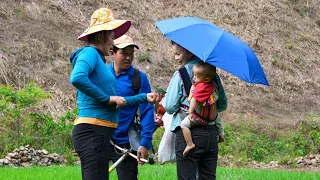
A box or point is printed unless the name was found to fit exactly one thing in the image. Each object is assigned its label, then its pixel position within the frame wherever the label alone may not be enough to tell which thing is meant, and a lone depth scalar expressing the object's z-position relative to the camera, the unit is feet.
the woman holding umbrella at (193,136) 31.51
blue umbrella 31.25
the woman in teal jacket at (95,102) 26.89
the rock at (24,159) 86.54
